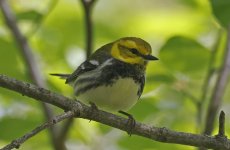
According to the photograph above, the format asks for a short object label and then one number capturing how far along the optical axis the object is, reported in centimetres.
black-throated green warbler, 601
